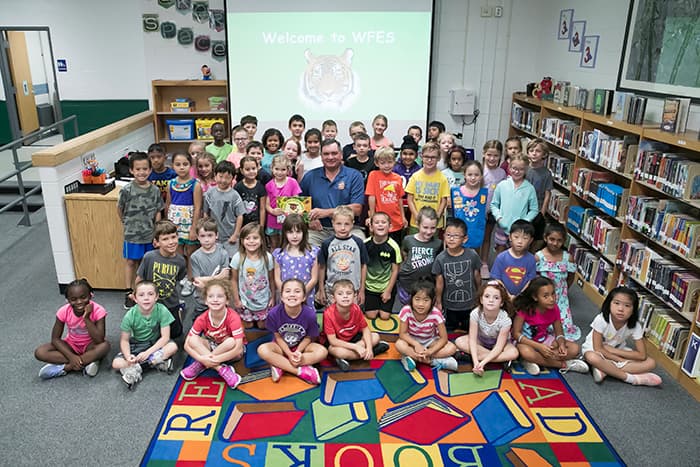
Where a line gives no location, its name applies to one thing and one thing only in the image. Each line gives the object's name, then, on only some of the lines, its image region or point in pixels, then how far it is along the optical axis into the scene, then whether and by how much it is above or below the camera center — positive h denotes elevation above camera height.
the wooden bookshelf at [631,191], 3.54 -0.91
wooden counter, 4.44 -1.41
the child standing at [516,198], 4.48 -1.03
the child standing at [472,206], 4.50 -1.10
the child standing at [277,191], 4.34 -0.98
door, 9.44 -0.32
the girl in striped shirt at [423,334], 3.53 -1.74
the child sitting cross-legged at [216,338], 3.40 -1.71
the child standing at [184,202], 4.34 -1.08
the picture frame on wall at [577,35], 5.95 +0.40
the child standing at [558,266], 3.96 -1.39
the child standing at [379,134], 5.75 -0.68
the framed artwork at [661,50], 4.05 +0.18
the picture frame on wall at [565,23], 6.29 +0.56
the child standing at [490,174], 4.77 -0.91
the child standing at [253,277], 3.84 -1.49
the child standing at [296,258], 3.89 -1.35
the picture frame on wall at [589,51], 5.61 +0.22
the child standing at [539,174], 4.80 -0.90
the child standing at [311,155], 4.97 -0.80
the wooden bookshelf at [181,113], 7.37 -0.55
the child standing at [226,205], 4.25 -1.07
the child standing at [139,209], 4.23 -1.11
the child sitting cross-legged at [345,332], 3.54 -1.73
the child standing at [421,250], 3.97 -1.30
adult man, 4.39 -0.98
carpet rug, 2.80 -1.94
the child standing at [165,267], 3.82 -1.40
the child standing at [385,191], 4.50 -0.99
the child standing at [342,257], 3.89 -1.34
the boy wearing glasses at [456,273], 3.80 -1.41
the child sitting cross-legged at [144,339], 3.41 -1.74
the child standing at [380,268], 4.03 -1.47
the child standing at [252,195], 4.38 -1.01
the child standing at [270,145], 4.88 -0.69
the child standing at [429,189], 4.48 -0.96
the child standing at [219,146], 5.43 -0.81
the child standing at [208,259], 3.88 -1.37
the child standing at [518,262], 3.87 -1.34
